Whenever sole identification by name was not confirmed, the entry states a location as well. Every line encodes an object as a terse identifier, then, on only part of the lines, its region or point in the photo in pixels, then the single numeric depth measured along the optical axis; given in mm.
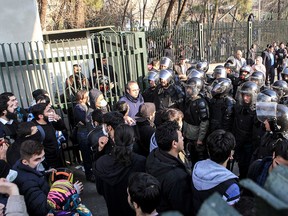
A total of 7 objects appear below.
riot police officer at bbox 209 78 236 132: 4805
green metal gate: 5742
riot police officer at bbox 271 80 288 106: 5203
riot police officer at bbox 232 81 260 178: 4461
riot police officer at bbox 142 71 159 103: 6095
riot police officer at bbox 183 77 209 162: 4898
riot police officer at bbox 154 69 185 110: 5727
